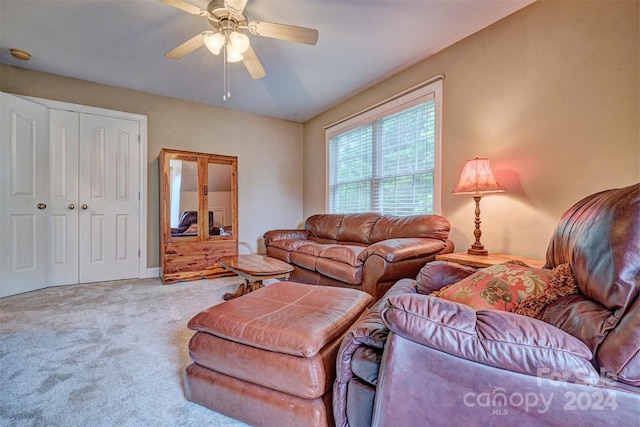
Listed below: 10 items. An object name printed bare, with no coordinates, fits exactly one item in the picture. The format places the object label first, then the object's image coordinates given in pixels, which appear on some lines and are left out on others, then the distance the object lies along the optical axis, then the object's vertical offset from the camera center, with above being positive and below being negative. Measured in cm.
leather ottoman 104 -60
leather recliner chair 64 -37
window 293 +68
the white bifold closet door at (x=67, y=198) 295 +15
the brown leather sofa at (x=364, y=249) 227 -39
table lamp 213 +21
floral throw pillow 101 -30
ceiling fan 182 +129
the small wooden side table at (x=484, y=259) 191 -36
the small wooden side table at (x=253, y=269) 232 -51
